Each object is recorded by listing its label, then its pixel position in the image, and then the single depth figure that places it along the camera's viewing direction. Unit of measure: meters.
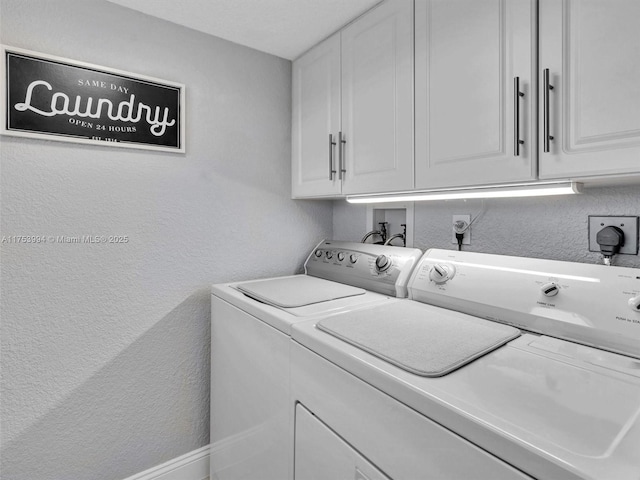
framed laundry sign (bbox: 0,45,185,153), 1.29
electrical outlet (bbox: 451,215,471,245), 1.46
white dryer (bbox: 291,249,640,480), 0.58
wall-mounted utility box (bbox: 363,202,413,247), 1.69
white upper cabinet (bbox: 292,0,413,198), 1.30
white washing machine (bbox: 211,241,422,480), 1.16
